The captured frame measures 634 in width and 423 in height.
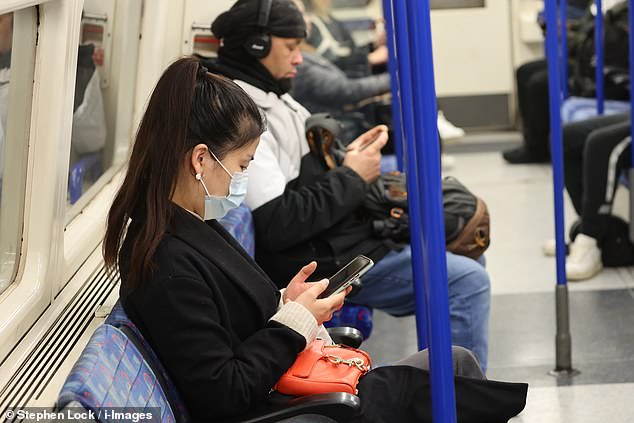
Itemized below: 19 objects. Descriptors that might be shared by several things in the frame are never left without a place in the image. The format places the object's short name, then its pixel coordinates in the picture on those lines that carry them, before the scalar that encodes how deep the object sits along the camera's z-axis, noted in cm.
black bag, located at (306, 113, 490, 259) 521
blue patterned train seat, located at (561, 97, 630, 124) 963
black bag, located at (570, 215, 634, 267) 792
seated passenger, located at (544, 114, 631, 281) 784
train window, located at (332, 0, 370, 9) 1139
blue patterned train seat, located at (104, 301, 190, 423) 316
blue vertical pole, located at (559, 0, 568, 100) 989
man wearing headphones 490
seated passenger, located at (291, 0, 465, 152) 900
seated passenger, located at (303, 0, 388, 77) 1016
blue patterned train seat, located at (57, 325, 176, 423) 261
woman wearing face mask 304
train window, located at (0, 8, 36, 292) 378
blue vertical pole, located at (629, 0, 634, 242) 624
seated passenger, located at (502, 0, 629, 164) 1054
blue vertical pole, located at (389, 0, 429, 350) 358
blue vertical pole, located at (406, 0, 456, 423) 285
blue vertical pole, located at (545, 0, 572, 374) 544
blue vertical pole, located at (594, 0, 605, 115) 898
